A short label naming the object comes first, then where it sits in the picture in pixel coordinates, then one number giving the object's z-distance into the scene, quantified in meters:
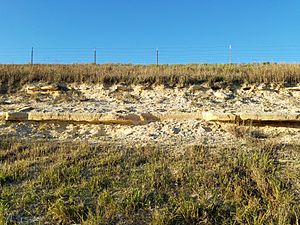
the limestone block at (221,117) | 7.16
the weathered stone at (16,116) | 7.65
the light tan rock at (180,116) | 7.73
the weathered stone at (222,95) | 9.16
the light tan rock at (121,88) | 10.04
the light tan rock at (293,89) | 9.41
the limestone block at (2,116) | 7.71
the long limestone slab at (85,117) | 7.49
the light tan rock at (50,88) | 9.93
